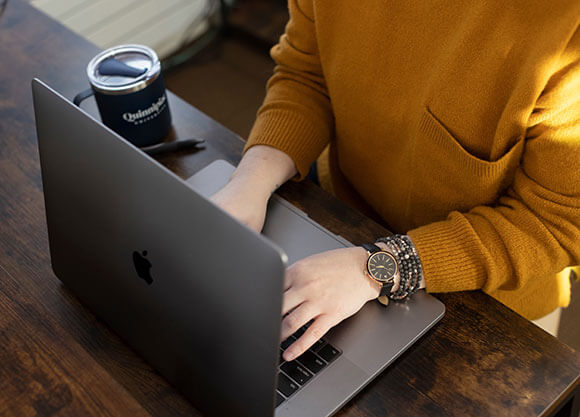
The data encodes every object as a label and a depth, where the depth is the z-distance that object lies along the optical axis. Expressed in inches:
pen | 40.0
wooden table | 28.2
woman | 30.3
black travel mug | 37.7
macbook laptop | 21.5
